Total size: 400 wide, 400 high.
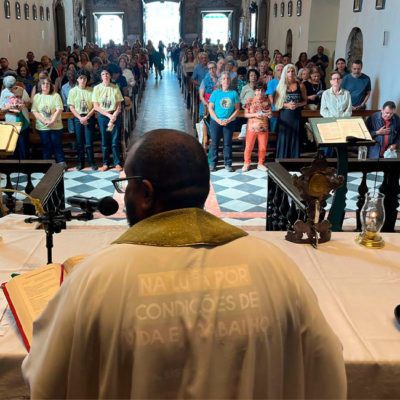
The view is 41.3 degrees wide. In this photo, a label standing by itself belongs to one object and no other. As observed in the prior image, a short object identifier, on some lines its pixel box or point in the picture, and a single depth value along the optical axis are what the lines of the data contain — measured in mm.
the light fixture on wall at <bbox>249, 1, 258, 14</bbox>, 27312
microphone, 1677
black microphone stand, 2168
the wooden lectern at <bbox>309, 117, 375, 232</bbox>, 3746
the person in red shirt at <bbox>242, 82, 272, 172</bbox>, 8328
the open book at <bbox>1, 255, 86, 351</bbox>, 2018
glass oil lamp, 2867
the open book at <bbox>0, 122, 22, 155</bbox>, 4066
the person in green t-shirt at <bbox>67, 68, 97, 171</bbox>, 8422
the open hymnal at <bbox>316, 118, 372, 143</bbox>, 4091
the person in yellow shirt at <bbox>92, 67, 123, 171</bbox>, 8344
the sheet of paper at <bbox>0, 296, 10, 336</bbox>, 2025
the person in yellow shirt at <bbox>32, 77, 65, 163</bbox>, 8203
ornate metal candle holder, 2889
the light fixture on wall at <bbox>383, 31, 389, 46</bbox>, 11288
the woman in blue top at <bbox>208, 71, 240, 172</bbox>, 8344
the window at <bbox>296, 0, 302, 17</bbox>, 18894
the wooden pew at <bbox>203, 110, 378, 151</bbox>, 9031
